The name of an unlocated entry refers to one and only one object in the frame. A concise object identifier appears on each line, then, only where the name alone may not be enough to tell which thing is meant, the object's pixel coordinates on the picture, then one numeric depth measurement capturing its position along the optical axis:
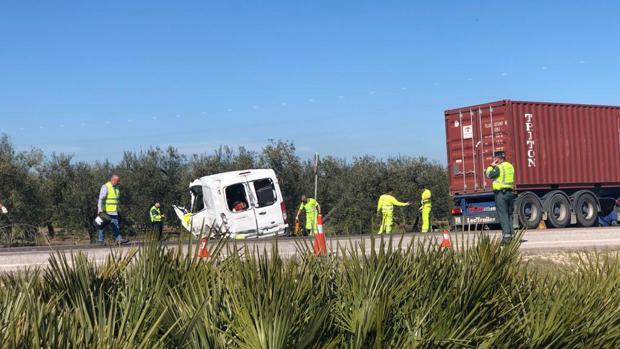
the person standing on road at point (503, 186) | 14.64
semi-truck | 24.81
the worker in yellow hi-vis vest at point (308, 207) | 24.16
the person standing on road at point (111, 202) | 19.14
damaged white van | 21.28
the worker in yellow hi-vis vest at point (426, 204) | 22.84
